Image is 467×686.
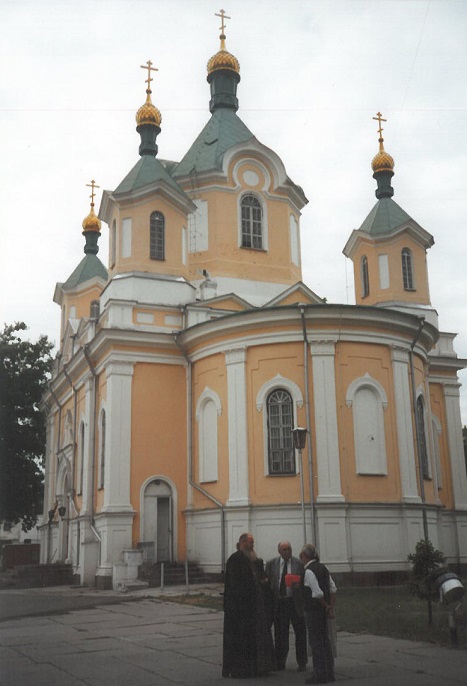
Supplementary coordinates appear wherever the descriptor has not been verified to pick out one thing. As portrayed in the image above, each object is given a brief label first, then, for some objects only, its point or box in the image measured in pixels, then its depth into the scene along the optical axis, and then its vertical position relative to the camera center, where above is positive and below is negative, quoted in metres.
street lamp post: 16.45 +2.14
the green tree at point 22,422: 33.19 +5.40
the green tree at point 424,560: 12.66 -0.29
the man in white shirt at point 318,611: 8.07 -0.69
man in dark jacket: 8.91 -0.72
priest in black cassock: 8.27 -0.77
